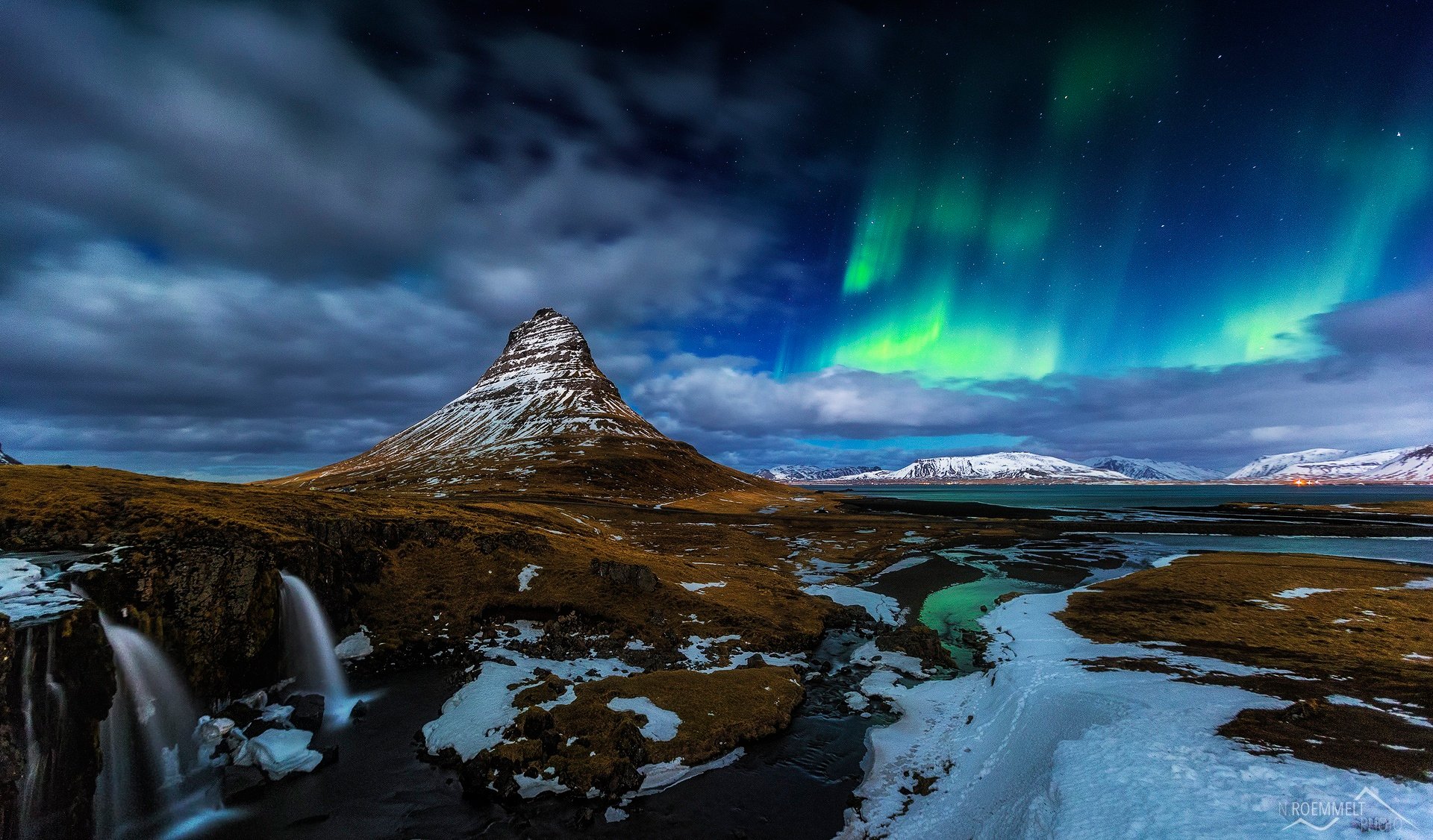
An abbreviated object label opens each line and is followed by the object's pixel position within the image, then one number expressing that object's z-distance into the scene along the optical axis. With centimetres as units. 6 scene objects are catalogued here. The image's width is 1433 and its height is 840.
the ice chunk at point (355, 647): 3172
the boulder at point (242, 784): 1978
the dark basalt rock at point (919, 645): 3431
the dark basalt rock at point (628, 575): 4184
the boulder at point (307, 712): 2394
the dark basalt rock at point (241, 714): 2373
